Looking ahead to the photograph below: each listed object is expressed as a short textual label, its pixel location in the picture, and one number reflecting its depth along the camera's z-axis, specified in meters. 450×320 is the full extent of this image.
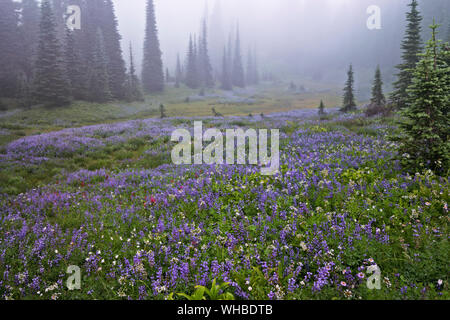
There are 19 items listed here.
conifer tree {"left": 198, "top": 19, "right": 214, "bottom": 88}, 87.62
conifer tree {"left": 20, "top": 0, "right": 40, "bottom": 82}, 47.16
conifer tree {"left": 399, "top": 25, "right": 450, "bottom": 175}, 5.64
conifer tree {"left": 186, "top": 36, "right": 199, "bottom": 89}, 81.19
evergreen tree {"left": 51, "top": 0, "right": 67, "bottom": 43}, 57.39
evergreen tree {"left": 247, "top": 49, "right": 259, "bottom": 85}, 114.44
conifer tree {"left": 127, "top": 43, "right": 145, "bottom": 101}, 51.76
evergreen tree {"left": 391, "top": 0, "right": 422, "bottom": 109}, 18.46
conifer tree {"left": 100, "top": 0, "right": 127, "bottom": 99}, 49.72
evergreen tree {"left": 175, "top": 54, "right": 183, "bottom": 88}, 83.80
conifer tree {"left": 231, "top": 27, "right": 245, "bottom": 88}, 100.19
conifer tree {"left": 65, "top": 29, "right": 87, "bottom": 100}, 40.12
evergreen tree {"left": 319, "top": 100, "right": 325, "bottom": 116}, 25.18
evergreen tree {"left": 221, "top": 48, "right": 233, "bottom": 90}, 89.31
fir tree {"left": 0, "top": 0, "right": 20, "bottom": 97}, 42.38
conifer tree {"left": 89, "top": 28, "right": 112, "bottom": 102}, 42.22
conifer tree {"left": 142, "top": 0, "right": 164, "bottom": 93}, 67.94
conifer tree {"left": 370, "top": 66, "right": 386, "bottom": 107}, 19.41
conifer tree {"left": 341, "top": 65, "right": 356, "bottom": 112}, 24.81
